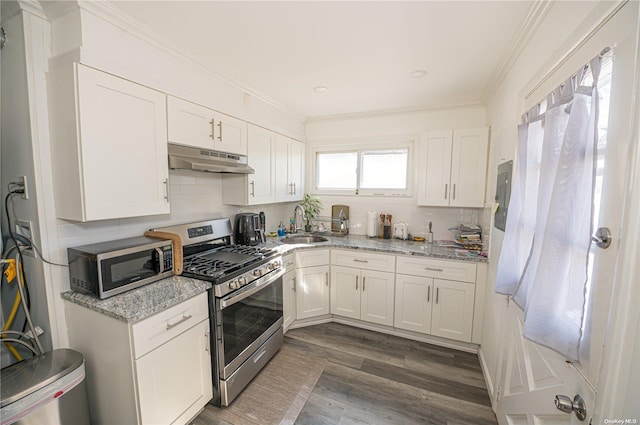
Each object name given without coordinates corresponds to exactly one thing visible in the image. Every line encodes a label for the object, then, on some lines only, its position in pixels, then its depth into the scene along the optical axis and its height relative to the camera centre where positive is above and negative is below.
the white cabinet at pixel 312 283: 2.81 -1.01
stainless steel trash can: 1.10 -0.94
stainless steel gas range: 1.73 -0.81
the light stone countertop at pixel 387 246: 2.45 -0.56
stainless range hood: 1.84 +0.27
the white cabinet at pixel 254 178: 2.61 +0.17
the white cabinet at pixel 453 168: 2.59 +0.32
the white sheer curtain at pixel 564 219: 0.82 -0.07
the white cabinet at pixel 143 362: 1.33 -0.97
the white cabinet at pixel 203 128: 1.84 +0.55
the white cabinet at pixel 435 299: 2.42 -1.02
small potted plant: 3.55 -0.19
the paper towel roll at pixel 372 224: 3.22 -0.36
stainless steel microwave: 1.40 -0.44
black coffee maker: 2.66 -0.38
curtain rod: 0.78 +0.60
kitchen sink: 3.24 -0.57
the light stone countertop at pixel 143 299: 1.31 -0.61
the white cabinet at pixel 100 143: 1.38 +0.29
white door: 0.70 -0.03
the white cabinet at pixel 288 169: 3.06 +0.34
